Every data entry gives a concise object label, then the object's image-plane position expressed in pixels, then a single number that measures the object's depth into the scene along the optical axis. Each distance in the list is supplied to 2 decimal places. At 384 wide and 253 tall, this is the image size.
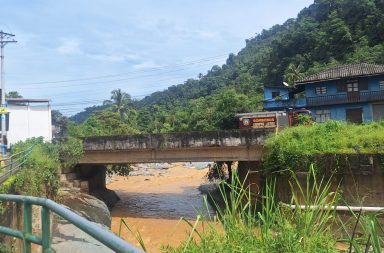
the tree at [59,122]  70.12
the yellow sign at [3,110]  24.21
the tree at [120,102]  72.78
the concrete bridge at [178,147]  20.28
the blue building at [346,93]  31.91
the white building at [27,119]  31.83
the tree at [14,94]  67.73
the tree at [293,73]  53.38
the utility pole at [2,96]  25.45
